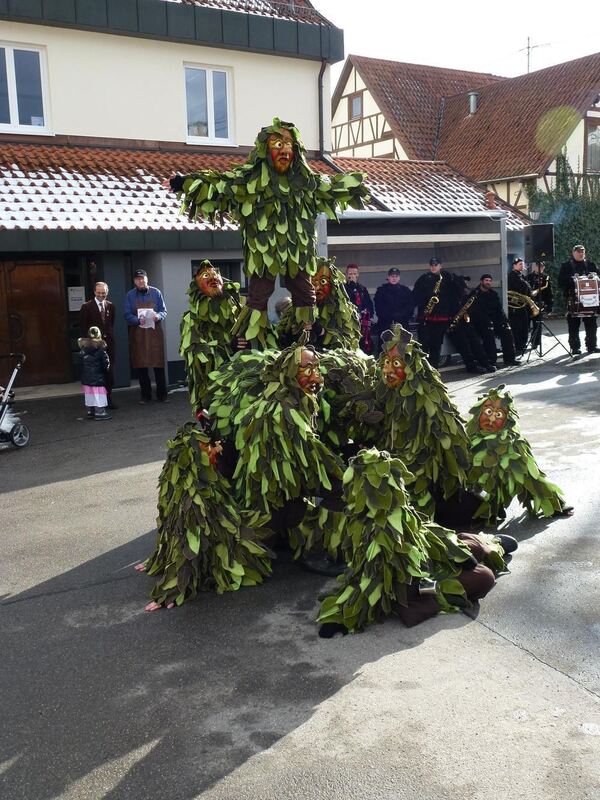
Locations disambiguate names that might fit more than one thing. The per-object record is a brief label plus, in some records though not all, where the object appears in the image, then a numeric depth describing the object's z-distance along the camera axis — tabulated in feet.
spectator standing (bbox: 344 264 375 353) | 45.83
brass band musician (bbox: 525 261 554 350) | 55.38
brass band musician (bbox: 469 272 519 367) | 50.67
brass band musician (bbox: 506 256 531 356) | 54.70
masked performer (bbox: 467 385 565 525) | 21.11
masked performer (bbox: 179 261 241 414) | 21.54
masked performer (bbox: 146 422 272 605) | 17.46
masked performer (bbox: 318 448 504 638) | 15.65
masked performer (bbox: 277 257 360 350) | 21.81
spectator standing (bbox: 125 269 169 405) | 42.32
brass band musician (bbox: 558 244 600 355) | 52.70
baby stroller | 33.35
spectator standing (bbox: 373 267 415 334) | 49.29
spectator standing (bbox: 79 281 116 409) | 41.63
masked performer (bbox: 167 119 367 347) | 19.92
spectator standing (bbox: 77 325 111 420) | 38.73
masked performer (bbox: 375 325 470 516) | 19.17
